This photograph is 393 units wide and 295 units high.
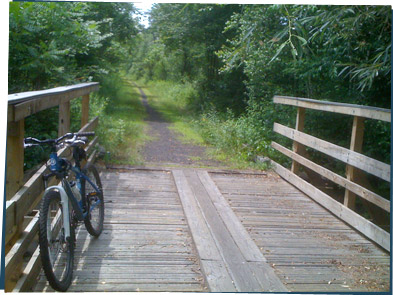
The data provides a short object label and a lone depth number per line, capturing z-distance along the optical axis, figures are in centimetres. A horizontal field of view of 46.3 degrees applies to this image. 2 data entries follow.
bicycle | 301
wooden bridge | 325
